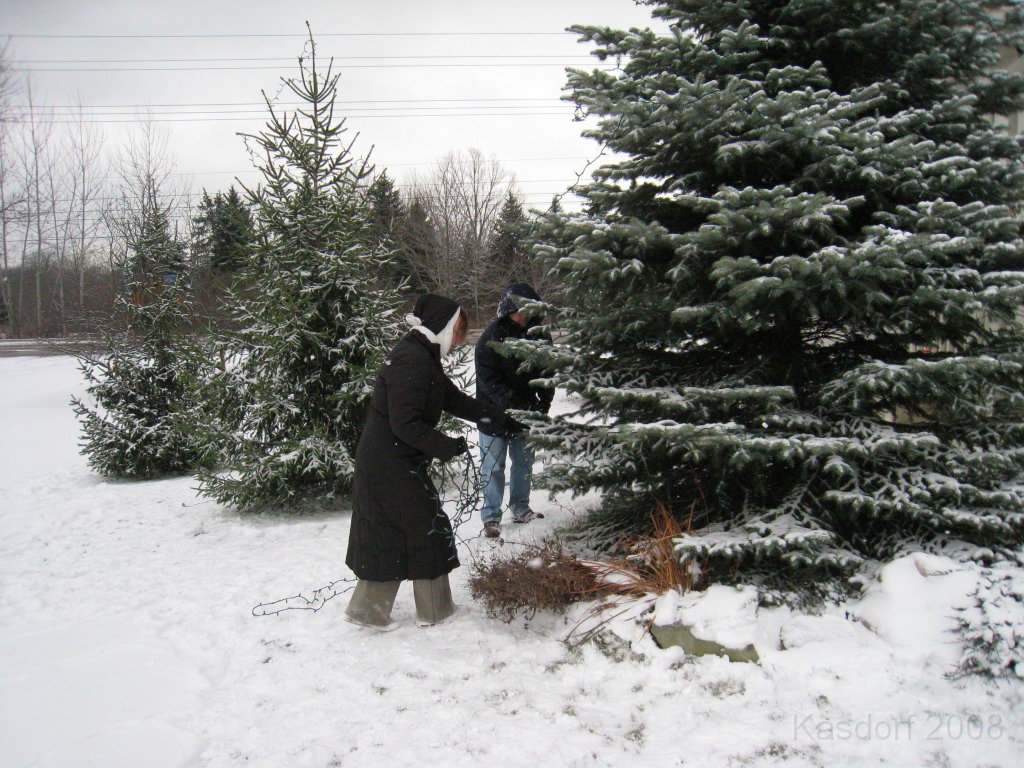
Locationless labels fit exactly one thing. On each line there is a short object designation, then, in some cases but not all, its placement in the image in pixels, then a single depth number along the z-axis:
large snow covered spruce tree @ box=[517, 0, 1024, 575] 3.39
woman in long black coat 3.91
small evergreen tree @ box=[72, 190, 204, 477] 9.72
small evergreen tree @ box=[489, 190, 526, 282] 26.02
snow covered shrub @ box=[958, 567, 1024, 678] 2.80
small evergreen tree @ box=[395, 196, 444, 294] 27.67
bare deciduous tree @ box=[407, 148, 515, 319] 26.77
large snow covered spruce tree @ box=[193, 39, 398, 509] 6.65
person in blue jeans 5.62
